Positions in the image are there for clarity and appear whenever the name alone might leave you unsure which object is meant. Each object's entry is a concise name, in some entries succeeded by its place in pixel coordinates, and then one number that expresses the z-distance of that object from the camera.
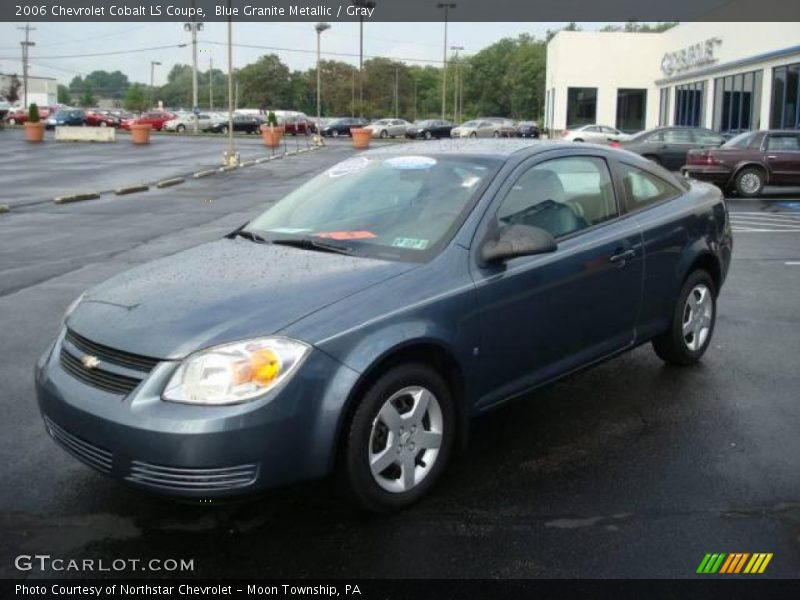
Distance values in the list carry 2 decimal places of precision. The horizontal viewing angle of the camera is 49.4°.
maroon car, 18.52
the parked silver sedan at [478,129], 55.72
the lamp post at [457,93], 100.94
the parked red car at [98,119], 65.25
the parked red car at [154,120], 65.18
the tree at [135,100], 139.01
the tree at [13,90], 96.19
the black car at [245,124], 61.10
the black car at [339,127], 62.94
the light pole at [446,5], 78.25
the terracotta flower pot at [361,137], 45.06
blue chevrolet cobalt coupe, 3.31
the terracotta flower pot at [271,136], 40.78
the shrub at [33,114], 45.59
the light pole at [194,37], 53.69
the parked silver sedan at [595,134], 35.59
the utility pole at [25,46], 105.50
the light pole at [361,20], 53.37
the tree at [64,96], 186.80
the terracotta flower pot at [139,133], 42.16
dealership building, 29.28
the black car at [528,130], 55.75
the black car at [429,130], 59.12
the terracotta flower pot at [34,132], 43.67
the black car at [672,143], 24.36
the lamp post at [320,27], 48.66
